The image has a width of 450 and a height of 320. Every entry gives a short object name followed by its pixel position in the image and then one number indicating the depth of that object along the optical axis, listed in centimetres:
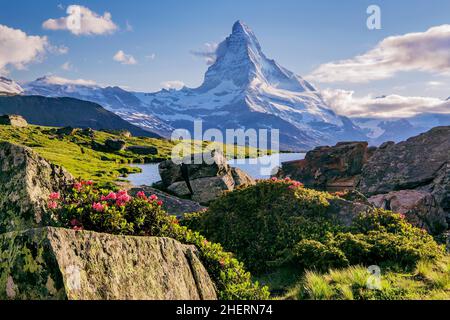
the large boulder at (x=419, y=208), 2359
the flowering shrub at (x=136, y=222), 1159
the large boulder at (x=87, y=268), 783
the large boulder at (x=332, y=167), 5678
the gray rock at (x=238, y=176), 4472
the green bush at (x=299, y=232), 1527
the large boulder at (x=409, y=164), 3234
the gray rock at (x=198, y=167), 4444
